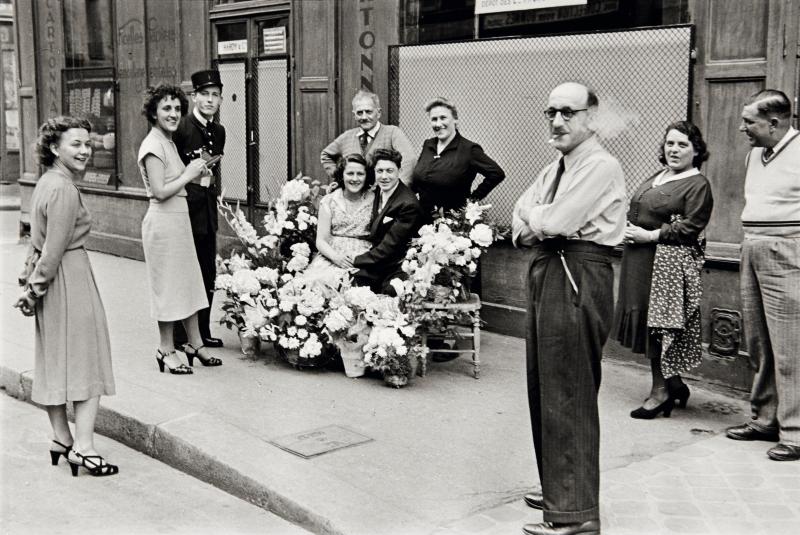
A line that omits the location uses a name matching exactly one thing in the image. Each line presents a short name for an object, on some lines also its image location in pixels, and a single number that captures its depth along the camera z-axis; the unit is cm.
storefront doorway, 1038
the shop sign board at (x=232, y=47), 1086
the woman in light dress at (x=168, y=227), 649
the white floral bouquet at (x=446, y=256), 652
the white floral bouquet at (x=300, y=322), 671
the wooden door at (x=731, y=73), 598
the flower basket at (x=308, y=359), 686
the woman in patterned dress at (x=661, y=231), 566
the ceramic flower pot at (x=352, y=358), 666
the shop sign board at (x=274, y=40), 1031
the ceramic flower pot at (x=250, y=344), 723
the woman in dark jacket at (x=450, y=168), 718
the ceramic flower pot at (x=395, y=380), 645
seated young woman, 698
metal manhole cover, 516
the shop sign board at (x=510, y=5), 750
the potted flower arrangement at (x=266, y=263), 697
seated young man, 681
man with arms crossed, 396
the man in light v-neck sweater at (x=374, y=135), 755
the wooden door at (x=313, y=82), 961
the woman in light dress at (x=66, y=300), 490
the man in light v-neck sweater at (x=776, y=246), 521
